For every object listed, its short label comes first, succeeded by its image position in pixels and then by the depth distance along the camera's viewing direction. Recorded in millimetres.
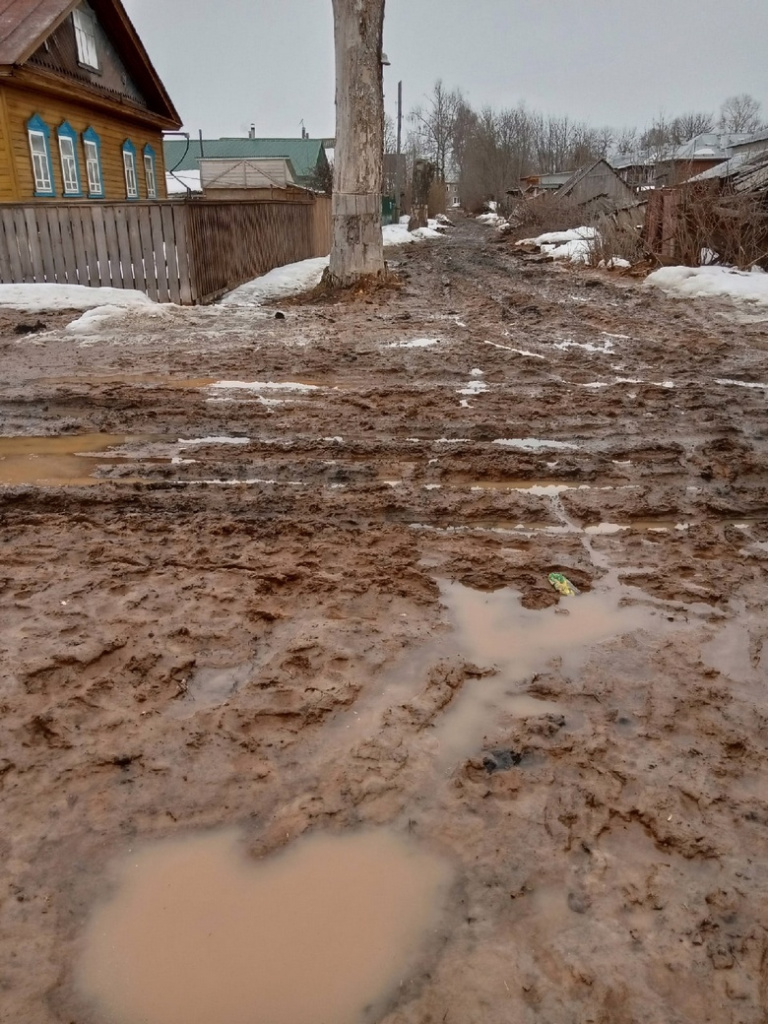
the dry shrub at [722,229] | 13055
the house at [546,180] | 55506
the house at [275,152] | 46094
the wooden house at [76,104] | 15281
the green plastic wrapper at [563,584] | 3076
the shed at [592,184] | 35988
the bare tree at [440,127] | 79188
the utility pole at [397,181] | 46838
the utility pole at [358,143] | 11516
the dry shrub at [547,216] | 30609
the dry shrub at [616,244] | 16203
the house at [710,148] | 36125
